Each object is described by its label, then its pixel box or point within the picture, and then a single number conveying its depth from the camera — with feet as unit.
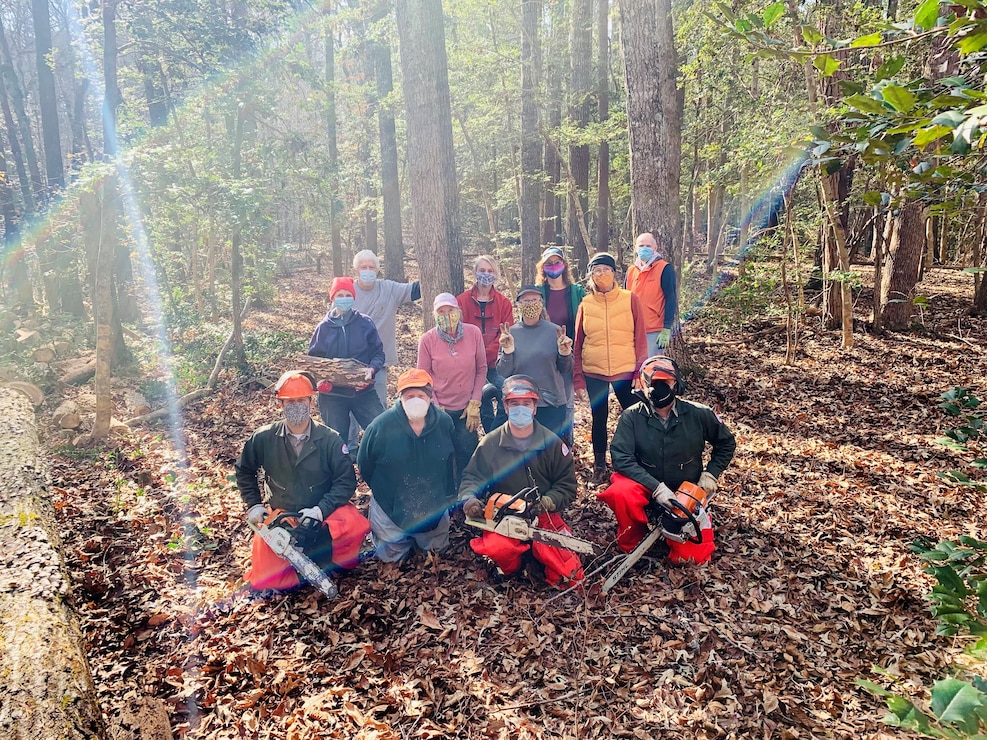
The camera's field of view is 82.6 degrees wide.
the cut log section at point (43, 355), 33.63
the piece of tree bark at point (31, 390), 26.02
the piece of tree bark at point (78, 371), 31.30
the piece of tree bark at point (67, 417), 24.27
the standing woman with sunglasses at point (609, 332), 16.80
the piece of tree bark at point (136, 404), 27.12
